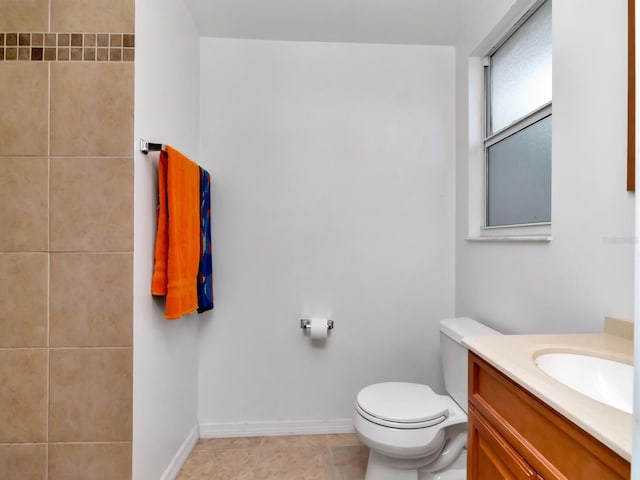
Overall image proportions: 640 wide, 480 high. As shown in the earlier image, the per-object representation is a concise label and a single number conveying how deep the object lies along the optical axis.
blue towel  1.74
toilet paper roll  1.94
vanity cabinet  0.56
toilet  1.36
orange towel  1.39
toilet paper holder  1.99
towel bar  1.33
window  1.38
